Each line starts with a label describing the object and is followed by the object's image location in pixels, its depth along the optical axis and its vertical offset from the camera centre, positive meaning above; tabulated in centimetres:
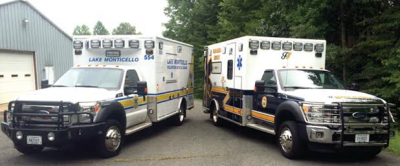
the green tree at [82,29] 12384 +1285
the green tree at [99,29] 12276 +1272
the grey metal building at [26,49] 1645 +77
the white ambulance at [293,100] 623 -79
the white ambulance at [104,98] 614 -74
